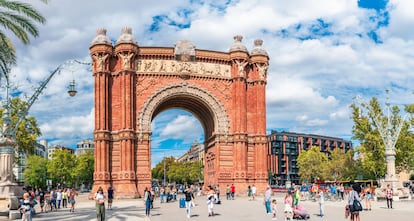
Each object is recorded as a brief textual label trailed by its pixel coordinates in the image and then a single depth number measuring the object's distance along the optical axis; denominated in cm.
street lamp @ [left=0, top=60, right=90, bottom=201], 2273
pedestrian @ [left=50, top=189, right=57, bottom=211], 3009
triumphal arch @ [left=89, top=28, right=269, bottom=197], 4034
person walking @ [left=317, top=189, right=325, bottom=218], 2162
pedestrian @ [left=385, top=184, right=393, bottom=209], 2573
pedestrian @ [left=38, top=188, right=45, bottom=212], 2845
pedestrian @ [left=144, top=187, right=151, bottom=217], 2259
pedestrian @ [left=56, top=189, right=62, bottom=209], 3139
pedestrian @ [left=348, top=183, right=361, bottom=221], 1420
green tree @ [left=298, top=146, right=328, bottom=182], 9188
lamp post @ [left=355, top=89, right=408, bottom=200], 3419
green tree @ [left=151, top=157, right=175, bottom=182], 14475
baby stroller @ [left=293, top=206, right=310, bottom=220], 2005
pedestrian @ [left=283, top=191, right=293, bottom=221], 1908
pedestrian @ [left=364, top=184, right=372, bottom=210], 2576
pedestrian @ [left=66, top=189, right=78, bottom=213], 2744
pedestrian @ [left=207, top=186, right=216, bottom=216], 2242
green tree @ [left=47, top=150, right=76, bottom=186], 8544
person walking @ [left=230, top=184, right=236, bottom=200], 3719
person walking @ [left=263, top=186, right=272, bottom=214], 2262
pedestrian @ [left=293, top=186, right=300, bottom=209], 2243
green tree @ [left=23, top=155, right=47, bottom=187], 8881
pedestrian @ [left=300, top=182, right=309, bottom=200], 4082
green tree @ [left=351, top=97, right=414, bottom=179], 5372
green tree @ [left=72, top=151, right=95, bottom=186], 9040
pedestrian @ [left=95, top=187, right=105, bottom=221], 1894
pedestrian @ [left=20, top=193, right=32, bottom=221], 1872
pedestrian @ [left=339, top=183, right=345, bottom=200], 3691
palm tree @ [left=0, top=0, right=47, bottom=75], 1886
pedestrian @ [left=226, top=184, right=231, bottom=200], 3816
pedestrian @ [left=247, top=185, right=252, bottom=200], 4131
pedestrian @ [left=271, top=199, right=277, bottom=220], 1995
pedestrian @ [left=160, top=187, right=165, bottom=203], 3540
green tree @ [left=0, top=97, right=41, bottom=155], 4850
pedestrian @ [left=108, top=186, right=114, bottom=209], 2895
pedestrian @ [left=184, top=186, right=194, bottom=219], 2208
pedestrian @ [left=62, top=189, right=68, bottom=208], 3369
